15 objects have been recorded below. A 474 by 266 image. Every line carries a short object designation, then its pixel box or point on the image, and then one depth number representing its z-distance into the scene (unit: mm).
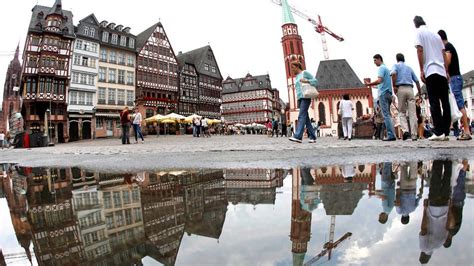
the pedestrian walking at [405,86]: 7145
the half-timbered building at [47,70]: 33969
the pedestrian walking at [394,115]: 11098
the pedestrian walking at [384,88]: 7434
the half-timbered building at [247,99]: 80688
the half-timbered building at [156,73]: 45156
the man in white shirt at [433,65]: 5668
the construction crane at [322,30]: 96825
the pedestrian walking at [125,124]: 13386
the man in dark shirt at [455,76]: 6070
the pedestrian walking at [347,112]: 10469
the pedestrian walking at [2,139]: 28597
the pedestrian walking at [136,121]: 15000
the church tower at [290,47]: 64812
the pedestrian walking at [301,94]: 7426
